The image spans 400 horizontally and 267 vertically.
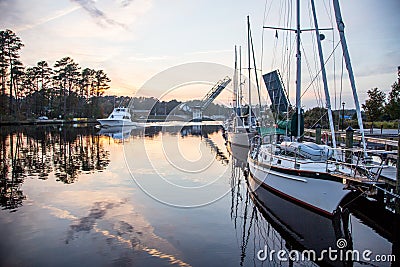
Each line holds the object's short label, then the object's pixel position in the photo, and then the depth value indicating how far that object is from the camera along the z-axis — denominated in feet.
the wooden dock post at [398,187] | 28.34
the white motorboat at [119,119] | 190.39
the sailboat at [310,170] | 27.66
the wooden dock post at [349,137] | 46.11
